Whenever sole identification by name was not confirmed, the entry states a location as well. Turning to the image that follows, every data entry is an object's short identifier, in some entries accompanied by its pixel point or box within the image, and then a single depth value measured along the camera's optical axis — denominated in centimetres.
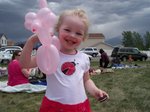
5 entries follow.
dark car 1641
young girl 137
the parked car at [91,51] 2188
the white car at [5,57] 1327
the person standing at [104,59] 934
